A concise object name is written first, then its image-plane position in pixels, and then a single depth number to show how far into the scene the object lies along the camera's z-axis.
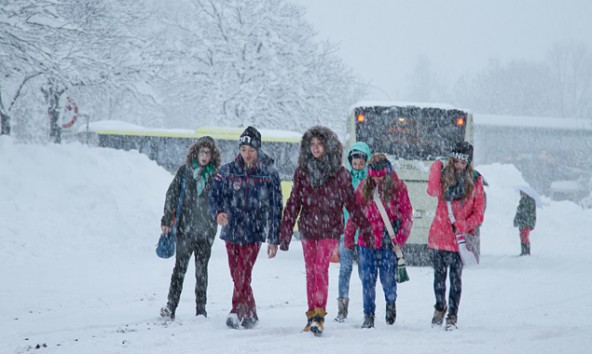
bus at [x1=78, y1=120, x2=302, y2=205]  40.84
